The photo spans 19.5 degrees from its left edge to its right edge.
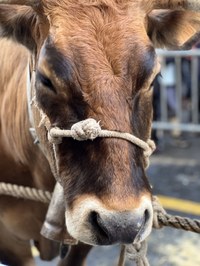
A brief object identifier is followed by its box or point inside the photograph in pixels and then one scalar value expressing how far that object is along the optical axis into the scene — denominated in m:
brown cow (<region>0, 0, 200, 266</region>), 2.04
